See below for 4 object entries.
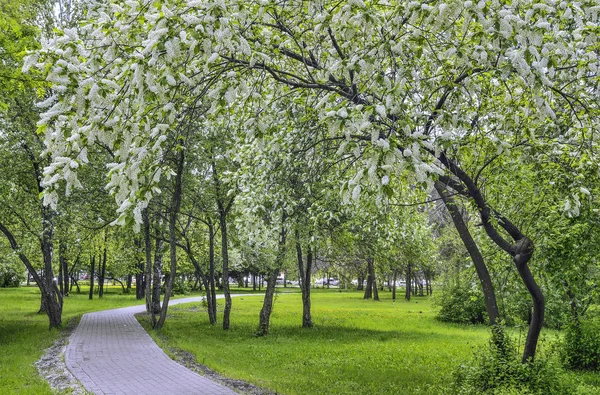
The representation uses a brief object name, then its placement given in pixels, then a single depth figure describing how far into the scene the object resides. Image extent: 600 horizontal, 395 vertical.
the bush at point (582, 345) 10.72
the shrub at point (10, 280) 50.34
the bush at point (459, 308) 23.52
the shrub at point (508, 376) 7.24
